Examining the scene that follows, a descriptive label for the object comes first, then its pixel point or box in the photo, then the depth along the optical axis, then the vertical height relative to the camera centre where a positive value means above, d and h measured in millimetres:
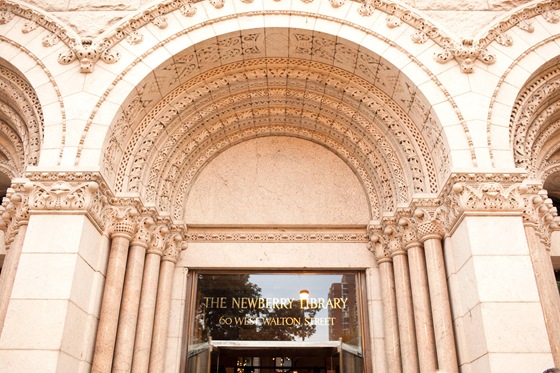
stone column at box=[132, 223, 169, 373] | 6457 +1661
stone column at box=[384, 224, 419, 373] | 6441 +1654
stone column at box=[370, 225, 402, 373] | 6754 +1725
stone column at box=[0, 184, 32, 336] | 5906 +2306
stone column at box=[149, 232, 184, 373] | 6699 +1729
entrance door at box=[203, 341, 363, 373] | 7270 +1056
